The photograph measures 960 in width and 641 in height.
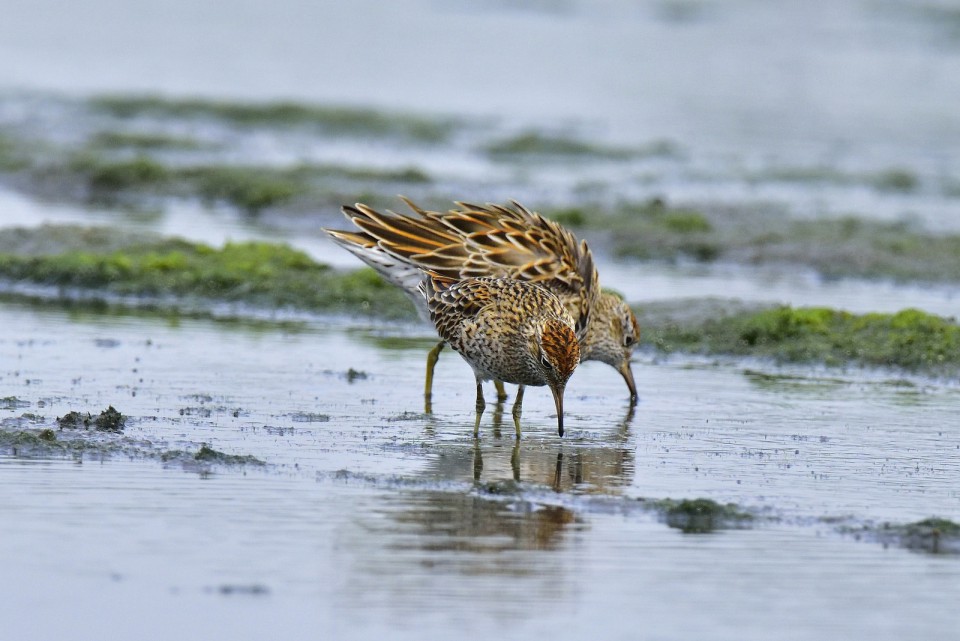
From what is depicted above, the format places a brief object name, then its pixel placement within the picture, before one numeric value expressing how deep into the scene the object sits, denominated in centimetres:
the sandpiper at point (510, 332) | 1791
